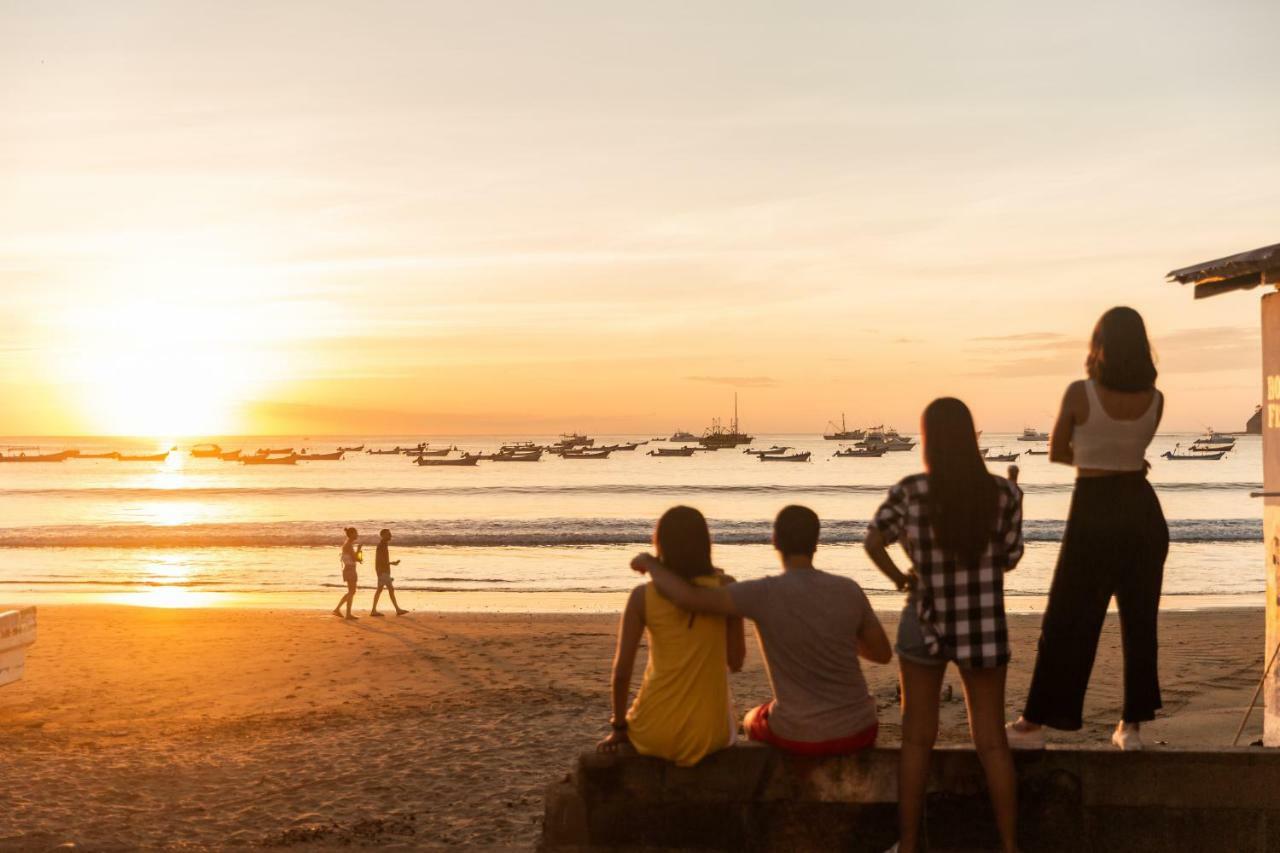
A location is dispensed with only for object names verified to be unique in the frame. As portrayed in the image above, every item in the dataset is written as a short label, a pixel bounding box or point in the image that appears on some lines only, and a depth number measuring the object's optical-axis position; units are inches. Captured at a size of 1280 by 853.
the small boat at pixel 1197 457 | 4309.1
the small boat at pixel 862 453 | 5088.6
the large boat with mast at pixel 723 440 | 6107.3
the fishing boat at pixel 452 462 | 4153.5
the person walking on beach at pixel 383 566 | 736.3
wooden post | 241.8
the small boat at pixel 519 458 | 4475.9
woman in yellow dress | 175.3
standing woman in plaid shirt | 159.2
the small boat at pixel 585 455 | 4820.1
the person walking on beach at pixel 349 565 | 725.3
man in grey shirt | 168.2
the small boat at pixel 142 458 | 5580.7
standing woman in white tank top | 169.8
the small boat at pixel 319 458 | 5160.9
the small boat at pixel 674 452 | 5260.8
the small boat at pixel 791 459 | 4445.4
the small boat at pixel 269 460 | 4704.7
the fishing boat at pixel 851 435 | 7580.2
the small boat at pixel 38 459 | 5058.1
